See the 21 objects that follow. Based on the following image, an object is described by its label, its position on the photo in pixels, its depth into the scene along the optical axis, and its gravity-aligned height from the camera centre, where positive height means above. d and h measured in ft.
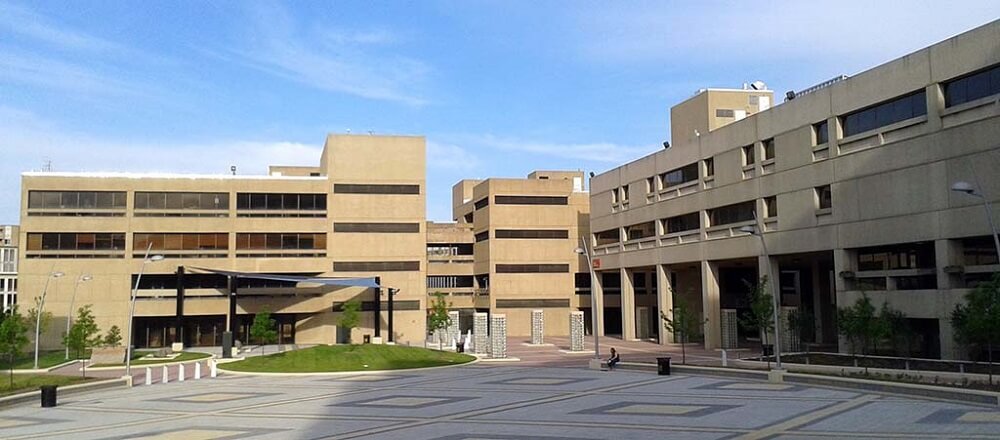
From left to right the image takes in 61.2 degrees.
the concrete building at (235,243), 216.33 +15.63
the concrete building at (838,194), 121.90 +18.54
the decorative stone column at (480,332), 192.65 -7.62
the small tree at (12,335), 132.16 -5.03
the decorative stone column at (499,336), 178.81 -7.90
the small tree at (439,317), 217.15 -4.55
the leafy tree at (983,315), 96.17 -2.49
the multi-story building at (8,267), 411.97 +18.33
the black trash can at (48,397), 104.17 -11.52
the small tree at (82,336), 160.45 -6.28
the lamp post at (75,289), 197.67 +3.53
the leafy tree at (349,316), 215.10 -4.00
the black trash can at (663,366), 126.31 -10.30
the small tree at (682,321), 149.38 -4.33
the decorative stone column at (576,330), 191.72 -7.27
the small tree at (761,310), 140.87 -2.36
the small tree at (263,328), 201.05 -6.45
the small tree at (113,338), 181.37 -7.55
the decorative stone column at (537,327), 219.82 -7.44
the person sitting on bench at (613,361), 138.51 -10.36
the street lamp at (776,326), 113.70 -4.17
